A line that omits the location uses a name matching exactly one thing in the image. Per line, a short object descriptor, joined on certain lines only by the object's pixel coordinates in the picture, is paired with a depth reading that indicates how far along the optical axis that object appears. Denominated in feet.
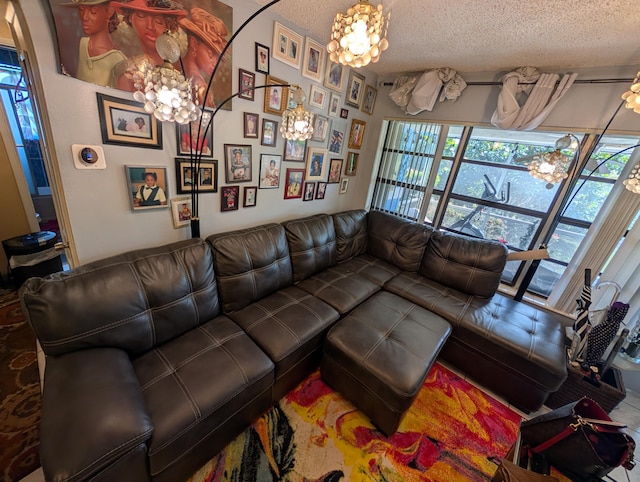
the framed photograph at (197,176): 4.99
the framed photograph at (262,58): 5.46
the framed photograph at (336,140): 8.17
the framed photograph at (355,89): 7.93
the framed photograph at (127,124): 3.92
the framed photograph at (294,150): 6.90
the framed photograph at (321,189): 8.50
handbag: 2.86
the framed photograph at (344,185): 9.49
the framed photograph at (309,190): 8.02
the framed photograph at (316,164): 7.68
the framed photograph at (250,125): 5.73
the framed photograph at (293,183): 7.29
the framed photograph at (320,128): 7.38
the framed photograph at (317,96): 6.91
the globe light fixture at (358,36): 2.60
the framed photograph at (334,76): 7.09
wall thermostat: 3.80
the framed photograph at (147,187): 4.44
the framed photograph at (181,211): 5.15
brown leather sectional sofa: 2.79
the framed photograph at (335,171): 8.67
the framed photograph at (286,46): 5.66
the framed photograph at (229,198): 5.92
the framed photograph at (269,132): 6.15
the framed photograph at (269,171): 6.49
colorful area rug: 3.95
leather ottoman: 4.28
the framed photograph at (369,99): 8.75
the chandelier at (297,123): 4.74
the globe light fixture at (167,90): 2.96
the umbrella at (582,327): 5.43
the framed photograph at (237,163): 5.66
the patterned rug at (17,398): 3.70
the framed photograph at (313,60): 6.37
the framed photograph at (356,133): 8.84
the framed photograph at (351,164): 9.30
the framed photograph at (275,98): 5.88
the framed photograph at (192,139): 4.77
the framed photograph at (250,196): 6.38
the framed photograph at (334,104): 7.59
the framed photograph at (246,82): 5.34
